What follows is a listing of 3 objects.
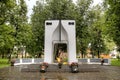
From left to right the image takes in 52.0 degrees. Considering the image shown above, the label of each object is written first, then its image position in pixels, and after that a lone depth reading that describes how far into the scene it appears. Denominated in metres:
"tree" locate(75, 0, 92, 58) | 21.67
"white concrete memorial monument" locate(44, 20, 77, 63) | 13.23
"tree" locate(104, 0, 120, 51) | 14.21
